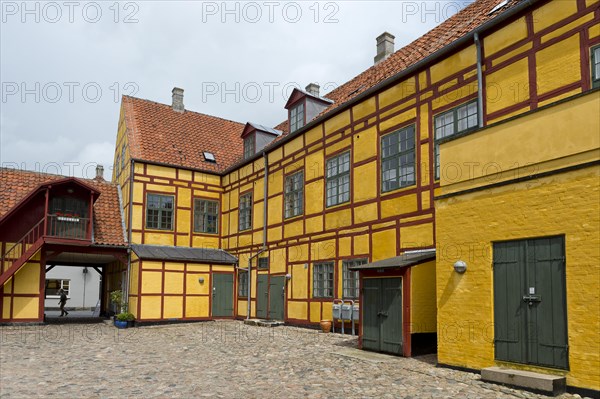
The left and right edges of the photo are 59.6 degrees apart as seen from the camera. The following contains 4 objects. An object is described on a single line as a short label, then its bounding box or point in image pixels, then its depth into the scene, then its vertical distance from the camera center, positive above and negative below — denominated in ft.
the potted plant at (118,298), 64.95 -5.38
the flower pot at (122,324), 60.29 -7.95
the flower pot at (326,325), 48.21 -6.31
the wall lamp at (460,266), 29.35 -0.44
